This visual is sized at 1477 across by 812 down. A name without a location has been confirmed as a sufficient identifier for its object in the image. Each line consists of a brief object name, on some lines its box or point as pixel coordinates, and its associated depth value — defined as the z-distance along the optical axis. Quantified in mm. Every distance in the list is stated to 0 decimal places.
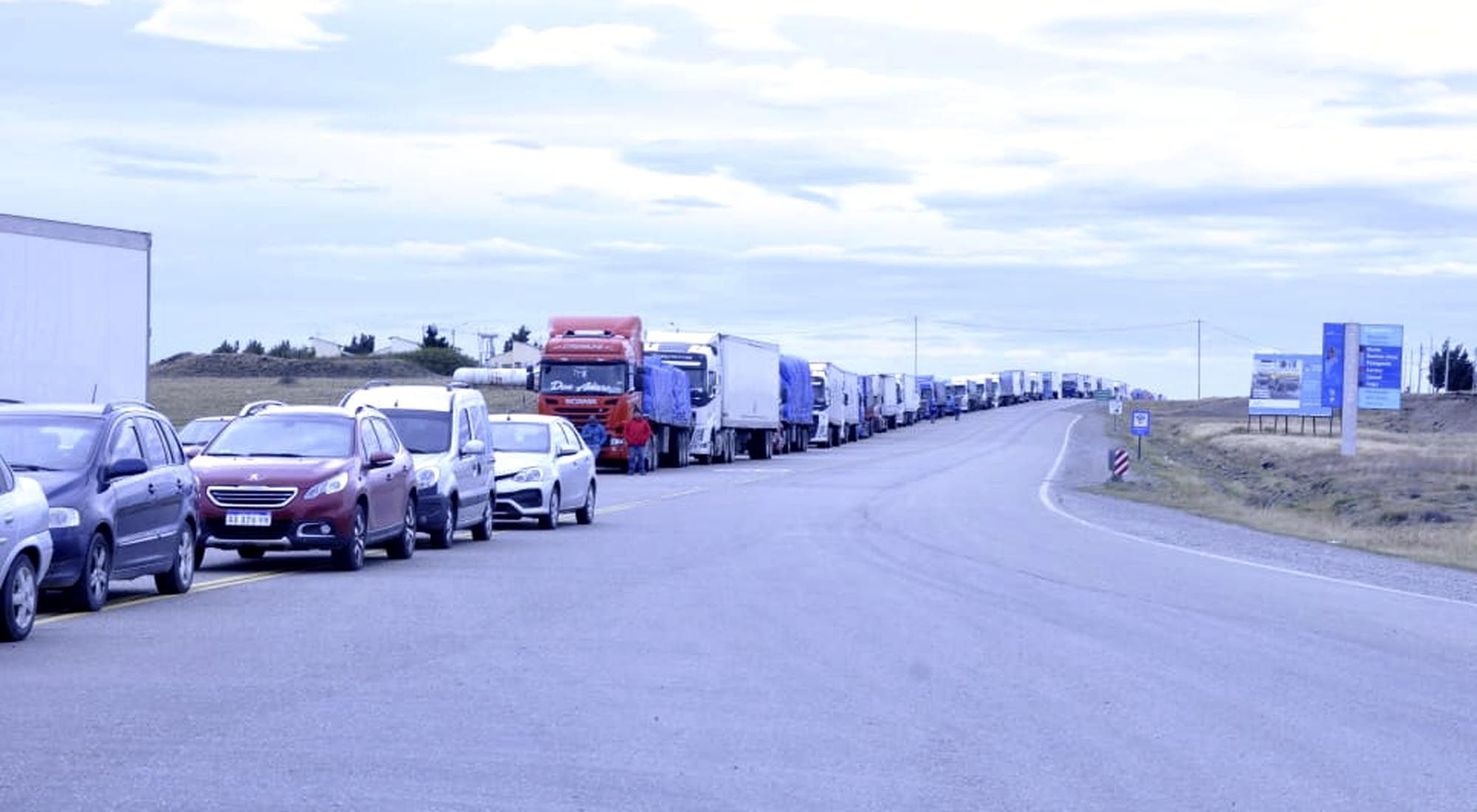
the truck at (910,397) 124250
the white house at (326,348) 142250
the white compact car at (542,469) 28969
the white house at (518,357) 148775
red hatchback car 20344
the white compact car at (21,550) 13625
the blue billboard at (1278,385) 97625
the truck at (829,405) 89062
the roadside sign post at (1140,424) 64938
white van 24406
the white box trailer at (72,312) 25891
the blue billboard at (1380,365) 82125
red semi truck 53219
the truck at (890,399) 114750
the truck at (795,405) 79750
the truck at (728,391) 63531
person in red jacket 53062
